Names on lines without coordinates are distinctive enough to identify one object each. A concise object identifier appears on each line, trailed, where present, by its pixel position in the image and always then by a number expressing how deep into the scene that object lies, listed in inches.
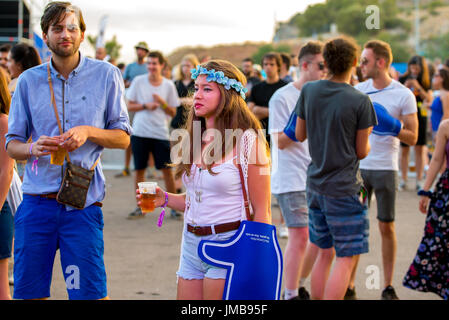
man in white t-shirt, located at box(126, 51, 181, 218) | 323.6
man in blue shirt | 129.6
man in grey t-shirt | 163.3
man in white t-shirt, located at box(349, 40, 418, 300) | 201.3
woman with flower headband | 118.3
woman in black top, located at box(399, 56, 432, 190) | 422.6
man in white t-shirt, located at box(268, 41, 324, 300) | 195.2
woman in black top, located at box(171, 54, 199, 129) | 376.8
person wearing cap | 435.3
